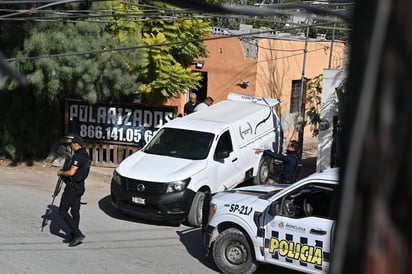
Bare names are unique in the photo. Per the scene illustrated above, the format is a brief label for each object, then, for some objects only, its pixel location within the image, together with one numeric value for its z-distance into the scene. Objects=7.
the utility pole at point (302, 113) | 18.23
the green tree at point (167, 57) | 16.58
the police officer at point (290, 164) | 13.34
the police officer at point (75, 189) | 10.58
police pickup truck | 8.73
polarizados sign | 16.39
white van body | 11.94
